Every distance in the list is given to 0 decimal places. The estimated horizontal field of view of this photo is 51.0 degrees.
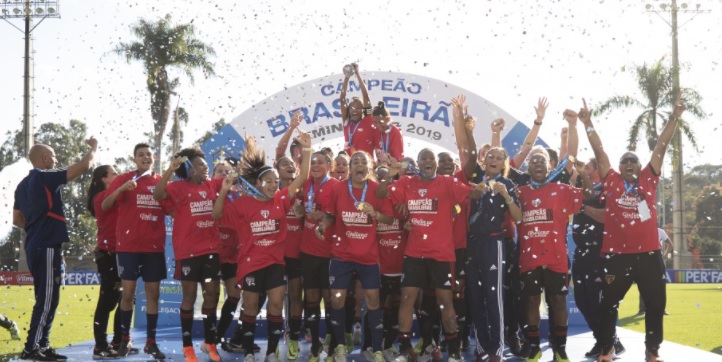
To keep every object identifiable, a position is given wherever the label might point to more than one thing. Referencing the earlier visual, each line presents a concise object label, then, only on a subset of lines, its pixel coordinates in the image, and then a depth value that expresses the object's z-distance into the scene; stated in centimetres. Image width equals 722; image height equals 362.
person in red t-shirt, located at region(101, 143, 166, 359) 728
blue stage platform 743
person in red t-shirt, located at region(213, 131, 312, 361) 681
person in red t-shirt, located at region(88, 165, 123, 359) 768
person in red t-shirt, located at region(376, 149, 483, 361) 672
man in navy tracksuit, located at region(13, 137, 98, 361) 712
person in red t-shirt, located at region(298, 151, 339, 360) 719
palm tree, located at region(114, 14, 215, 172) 3050
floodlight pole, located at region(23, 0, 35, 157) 2917
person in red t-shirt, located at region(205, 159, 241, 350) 777
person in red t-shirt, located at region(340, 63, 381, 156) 876
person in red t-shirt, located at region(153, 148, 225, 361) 714
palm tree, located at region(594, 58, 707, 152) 3094
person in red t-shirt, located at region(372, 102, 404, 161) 870
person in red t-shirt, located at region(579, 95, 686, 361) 674
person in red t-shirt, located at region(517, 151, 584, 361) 675
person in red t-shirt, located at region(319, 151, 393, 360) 691
